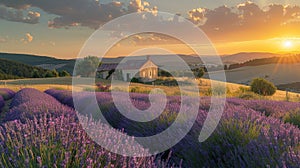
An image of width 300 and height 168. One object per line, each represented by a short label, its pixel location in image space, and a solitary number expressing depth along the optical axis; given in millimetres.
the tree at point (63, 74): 55550
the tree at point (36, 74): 59656
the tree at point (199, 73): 49928
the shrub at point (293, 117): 5060
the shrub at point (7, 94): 16406
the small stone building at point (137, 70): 47728
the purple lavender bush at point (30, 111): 4914
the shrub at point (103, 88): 18547
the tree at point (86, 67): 56281
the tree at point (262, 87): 23469
